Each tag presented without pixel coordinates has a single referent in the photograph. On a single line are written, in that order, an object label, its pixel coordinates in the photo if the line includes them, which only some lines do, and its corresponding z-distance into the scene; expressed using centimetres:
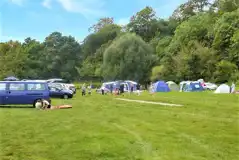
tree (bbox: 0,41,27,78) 5192
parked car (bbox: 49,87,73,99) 2419
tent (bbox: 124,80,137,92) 3627
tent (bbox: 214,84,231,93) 2862
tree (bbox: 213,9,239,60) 4290
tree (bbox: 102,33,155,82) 4998
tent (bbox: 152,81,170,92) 3548
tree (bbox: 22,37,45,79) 6171
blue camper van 1500
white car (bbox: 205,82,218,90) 3889
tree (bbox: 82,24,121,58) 7149
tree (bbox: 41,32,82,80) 6805
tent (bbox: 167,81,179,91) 3966
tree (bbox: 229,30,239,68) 3877
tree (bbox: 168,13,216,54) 5119
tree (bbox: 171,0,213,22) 6686
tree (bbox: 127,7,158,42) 6943
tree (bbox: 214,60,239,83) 4081
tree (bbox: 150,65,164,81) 4809
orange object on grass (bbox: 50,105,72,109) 1468
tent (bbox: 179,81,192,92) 3654
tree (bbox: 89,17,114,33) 7902
